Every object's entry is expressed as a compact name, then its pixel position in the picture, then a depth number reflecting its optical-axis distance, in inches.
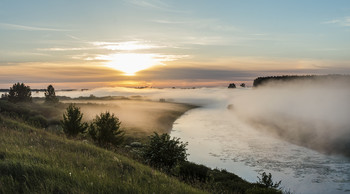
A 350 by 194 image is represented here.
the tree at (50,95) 4094.5
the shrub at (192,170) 840.3
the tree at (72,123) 1145.4
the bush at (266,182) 796.0
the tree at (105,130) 1109.1
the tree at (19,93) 3630.2
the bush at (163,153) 876.6
